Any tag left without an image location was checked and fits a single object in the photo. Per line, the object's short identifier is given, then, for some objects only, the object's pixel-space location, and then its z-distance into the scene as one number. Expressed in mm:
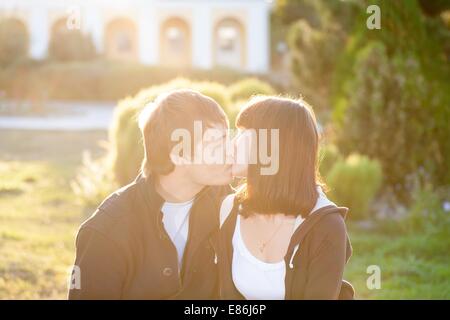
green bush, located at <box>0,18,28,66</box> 20422
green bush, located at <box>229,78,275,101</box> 9828
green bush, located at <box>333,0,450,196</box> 7602
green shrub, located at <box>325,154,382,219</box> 7332
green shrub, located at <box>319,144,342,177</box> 7930
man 2906
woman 2748
